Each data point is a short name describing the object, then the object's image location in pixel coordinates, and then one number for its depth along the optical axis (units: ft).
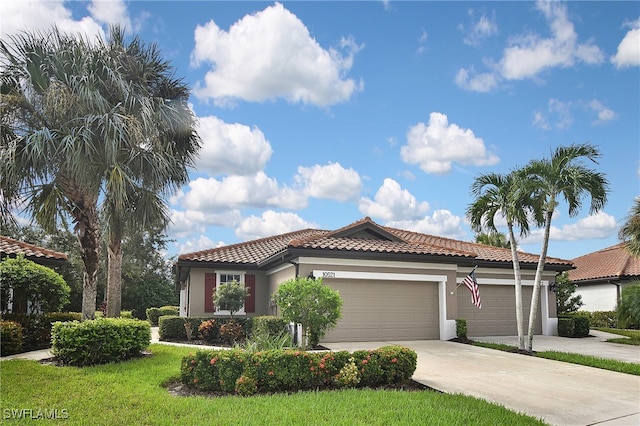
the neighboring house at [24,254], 45.60
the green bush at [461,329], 54.95
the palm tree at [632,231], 57.93
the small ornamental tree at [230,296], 54.85
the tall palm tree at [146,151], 41.01
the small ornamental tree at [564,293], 75.61
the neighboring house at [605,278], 82.84
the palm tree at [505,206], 46.24
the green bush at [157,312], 76.84
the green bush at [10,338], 37.86
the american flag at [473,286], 52.00
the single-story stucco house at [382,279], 51.19
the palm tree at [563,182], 44.16
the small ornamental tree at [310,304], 37.35
